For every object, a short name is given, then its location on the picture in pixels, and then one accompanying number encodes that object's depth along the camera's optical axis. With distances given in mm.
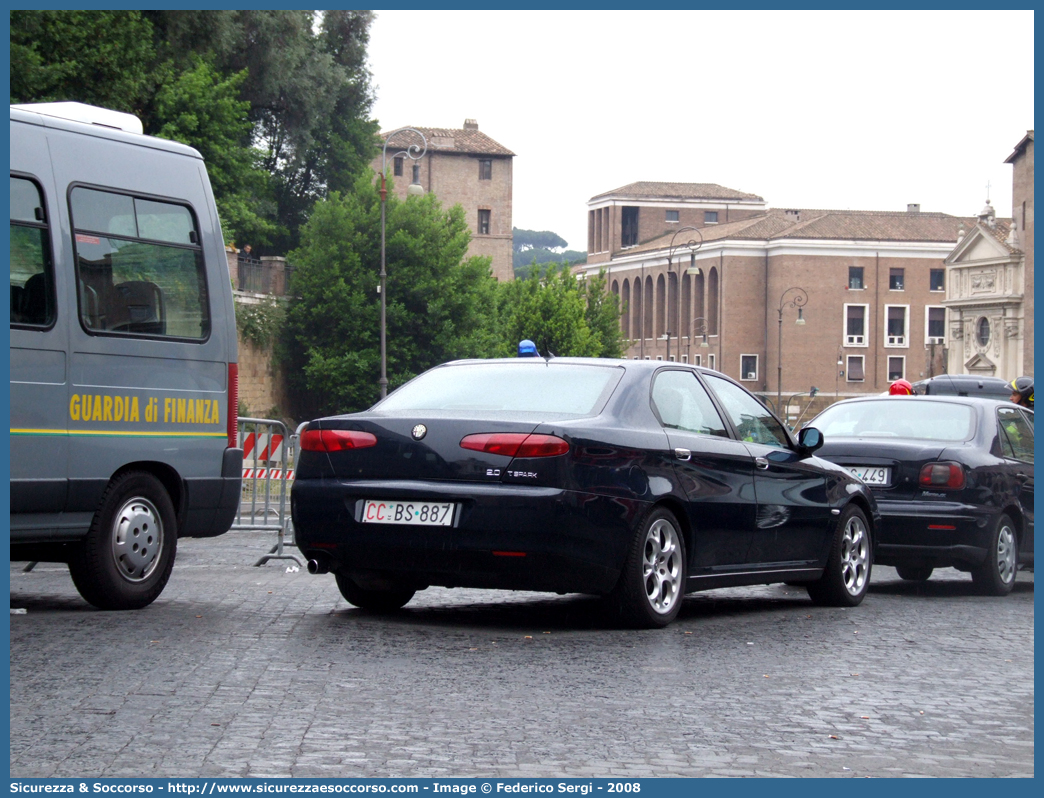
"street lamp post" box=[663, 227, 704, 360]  126038
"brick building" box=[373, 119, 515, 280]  114625
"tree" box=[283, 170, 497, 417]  61188
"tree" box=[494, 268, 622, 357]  87688
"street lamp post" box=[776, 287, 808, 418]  118300
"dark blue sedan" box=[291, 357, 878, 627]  8188
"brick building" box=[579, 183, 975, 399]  121000
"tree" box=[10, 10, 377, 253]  28750
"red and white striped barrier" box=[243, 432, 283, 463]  15742
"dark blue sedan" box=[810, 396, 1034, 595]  11875
